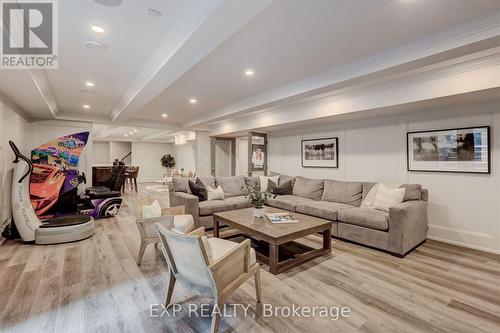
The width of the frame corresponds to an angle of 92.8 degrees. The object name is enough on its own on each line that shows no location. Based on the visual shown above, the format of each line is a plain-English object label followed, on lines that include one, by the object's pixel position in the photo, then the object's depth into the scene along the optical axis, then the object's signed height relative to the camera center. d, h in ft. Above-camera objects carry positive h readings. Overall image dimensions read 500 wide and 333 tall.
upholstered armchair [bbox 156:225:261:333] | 5.41 -2.56
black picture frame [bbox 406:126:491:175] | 10.87 +0.74
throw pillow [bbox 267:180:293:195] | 17.92 -1.82
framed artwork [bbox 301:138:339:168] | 17.08 +0.90
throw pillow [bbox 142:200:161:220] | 9.98 -1.99
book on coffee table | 10.65 -2.47
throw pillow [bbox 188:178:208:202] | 15.15 -1.62
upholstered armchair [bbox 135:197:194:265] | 9.63 -2.53
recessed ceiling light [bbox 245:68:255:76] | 11.17 +4.46
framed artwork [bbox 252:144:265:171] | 21.49 +0.73
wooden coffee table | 8.96 -2.67
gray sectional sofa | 10.55 -2.38
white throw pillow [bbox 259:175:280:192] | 18.53 -1.21
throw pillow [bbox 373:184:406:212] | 11.87 -1.68
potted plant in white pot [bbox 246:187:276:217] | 11.34 -1.72
